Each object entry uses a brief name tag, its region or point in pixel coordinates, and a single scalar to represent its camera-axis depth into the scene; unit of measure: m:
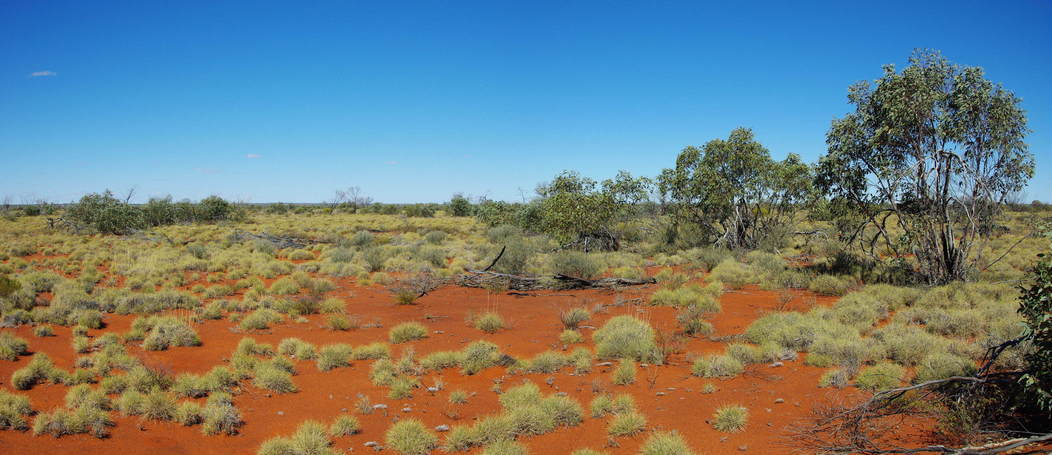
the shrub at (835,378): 7.48
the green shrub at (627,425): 6.47
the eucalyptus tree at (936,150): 12.88
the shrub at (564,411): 6.91
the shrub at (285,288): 16.25
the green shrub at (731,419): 6.50
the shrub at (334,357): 9.36
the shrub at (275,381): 8.23
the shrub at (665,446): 5.67
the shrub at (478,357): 9.12
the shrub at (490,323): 11.79
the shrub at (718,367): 8.34
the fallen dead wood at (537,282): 16.75
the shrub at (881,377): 7.09
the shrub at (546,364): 8.94
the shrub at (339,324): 11.97
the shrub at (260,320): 11.98
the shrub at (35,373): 7.81
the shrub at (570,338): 10.65
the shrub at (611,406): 7.07
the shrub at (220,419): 6.71
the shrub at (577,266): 18.27
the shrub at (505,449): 5.88
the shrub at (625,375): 8.23
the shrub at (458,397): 7.64
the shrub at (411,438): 6.16
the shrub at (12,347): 9.11
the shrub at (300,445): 5.99
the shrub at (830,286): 14.67
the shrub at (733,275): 16.66
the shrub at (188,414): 6.93
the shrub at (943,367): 7.02
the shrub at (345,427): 6.63
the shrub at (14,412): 6.53
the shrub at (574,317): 11.78
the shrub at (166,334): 10.28
